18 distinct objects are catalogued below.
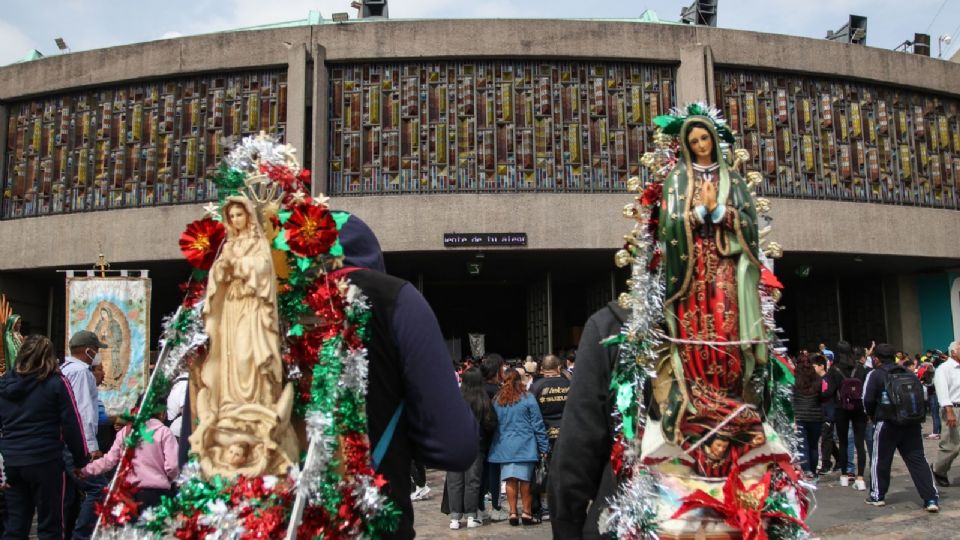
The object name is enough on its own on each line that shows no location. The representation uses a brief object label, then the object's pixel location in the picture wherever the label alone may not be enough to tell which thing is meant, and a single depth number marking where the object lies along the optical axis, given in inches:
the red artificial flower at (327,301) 113.9
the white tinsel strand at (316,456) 106.5
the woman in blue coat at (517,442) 389.2
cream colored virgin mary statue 107.8
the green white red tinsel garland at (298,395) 107.0
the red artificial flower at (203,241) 119.5
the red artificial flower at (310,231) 117.2
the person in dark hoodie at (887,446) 381.4
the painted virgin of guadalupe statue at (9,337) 361.1
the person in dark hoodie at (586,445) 131.3
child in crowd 166.3
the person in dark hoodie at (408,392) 113.0
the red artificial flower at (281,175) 122.2
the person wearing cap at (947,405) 453.1
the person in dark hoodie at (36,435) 248.1
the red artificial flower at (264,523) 104.3
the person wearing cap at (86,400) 281.6
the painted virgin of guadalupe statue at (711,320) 130.0
